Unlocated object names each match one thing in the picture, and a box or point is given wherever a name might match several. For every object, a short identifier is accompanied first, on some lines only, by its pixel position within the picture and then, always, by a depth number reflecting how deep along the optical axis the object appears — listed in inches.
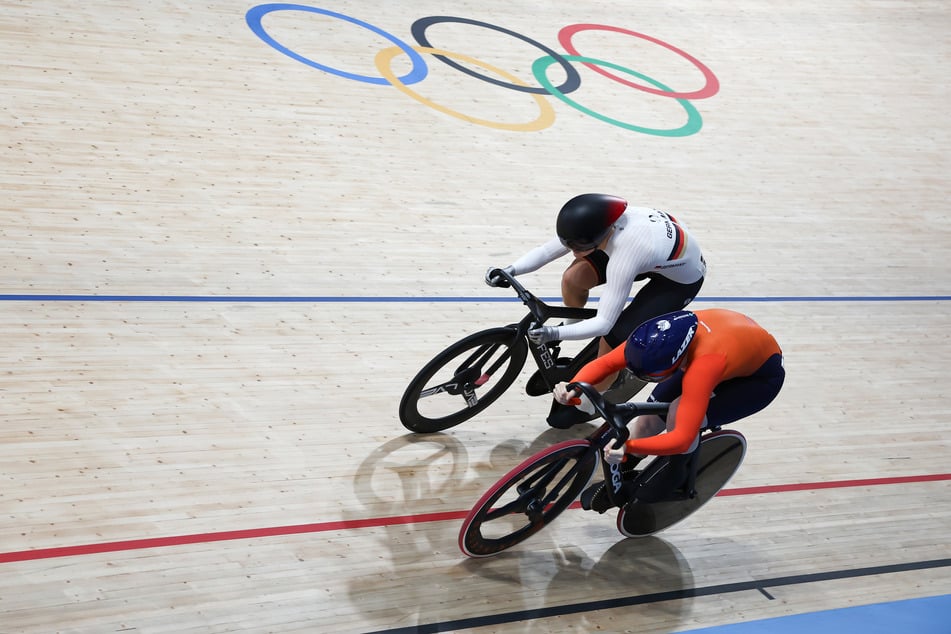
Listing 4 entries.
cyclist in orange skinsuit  205.3
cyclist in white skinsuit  239.9
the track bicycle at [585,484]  225.6
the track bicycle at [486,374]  264.4
